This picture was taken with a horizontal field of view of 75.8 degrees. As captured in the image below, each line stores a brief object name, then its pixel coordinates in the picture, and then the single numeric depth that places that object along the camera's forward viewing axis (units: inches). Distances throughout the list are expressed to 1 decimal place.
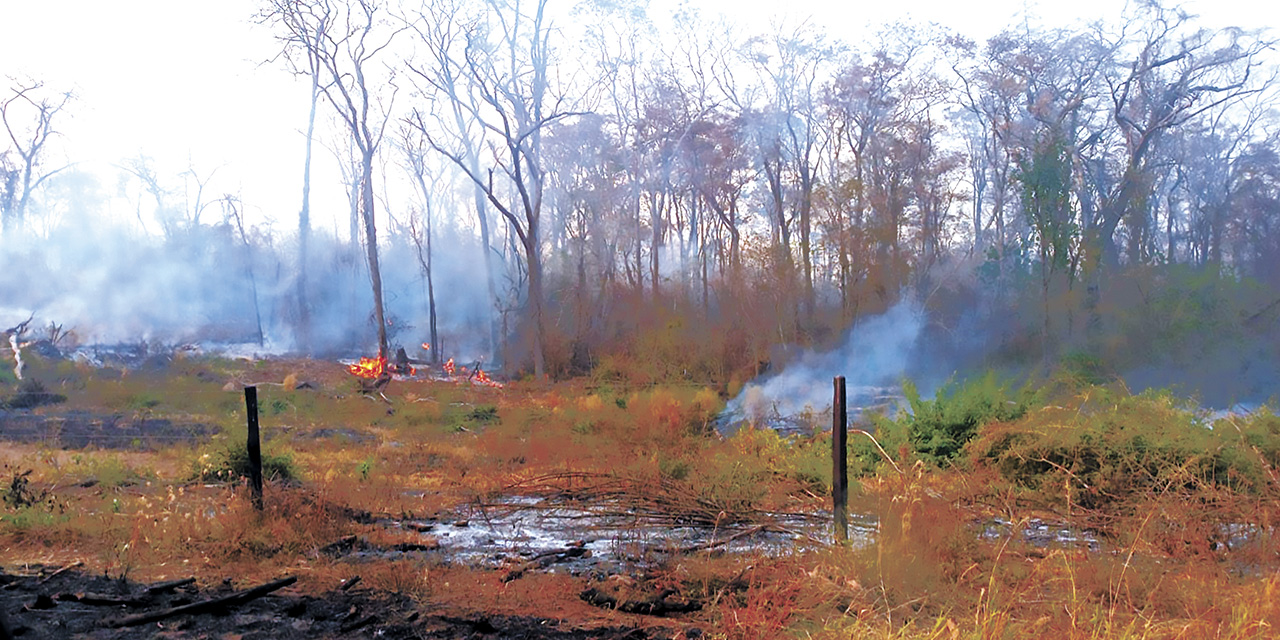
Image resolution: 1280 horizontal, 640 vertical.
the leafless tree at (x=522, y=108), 1034.7
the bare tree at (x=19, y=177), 1480.1
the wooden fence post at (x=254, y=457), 276.7
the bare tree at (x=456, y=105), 1101.1
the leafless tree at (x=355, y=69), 1122.7
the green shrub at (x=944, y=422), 407.2
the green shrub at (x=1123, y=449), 302.5
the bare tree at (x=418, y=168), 1523.1
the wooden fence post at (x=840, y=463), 237.0
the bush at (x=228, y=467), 357.4
